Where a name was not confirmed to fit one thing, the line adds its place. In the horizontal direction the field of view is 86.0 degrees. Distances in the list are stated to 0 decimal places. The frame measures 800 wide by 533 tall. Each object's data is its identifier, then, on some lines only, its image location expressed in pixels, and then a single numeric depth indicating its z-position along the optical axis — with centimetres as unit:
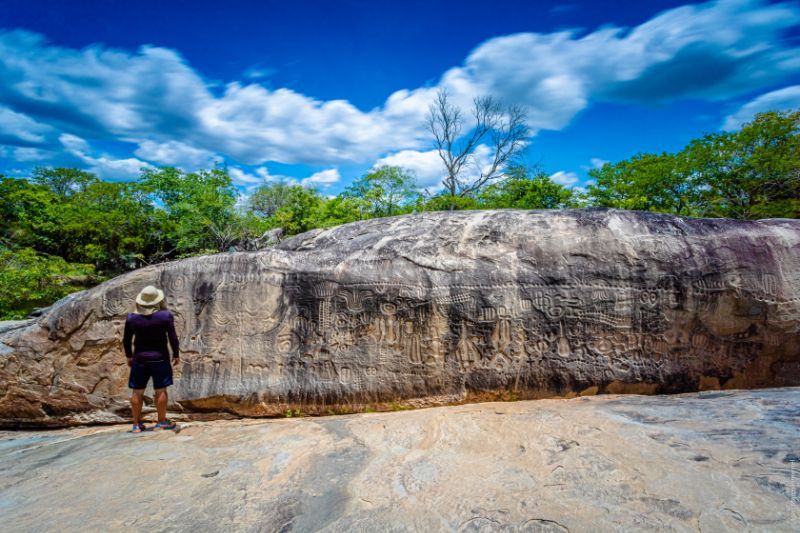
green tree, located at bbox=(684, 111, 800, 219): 1359
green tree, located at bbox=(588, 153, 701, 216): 1490
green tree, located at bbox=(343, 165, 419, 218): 1905
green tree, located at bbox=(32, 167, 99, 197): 2244
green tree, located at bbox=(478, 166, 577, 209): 1612
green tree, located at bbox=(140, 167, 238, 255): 1658
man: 409
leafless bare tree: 2528
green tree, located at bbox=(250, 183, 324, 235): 1808
